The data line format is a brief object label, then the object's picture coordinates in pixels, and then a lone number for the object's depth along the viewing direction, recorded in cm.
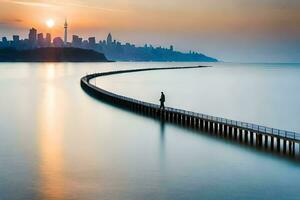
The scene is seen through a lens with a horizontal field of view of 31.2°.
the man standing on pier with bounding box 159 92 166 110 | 4878
